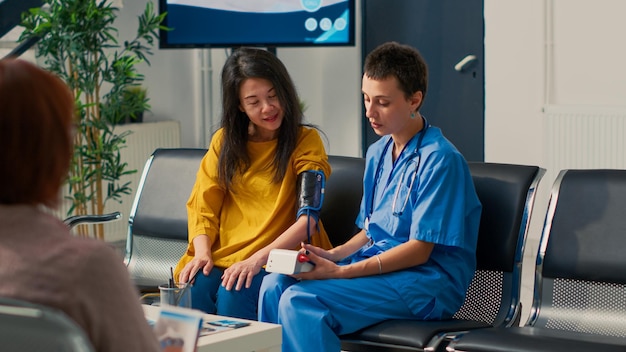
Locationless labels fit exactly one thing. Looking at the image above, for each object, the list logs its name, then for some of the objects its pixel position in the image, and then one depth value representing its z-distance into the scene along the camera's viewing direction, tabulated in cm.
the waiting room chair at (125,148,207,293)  366
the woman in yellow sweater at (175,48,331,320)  320
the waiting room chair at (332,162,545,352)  295
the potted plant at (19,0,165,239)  514
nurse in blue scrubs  286
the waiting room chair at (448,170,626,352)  282
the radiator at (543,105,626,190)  543
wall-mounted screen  574
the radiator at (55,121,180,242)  626
